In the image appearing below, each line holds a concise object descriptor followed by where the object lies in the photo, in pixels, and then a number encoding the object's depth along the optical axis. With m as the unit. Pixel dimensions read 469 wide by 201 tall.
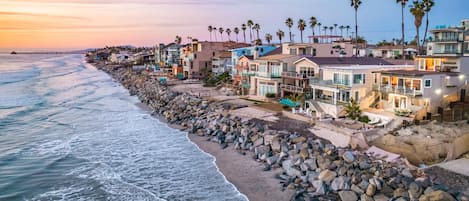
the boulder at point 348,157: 22.14
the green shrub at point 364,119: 29.55
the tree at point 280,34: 80.69
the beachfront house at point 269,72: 42.75
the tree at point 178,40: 116.51
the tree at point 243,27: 91.91
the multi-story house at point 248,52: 51.78
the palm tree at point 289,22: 71.00
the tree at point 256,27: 92.93
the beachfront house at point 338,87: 32.69
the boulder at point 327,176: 20.41
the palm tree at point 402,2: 51.08
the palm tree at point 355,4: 55.28
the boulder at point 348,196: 18.31
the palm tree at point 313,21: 68.47
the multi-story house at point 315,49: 45.38
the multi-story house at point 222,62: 64.03
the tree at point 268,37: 88.38
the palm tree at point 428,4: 46.06
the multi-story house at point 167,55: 88.51
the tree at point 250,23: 87.05
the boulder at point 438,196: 16.39
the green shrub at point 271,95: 42.97
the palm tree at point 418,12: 47.00
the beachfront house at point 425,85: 29.83
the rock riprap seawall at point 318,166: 18.23
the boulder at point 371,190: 18.36
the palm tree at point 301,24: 66.05
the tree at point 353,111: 30.42
